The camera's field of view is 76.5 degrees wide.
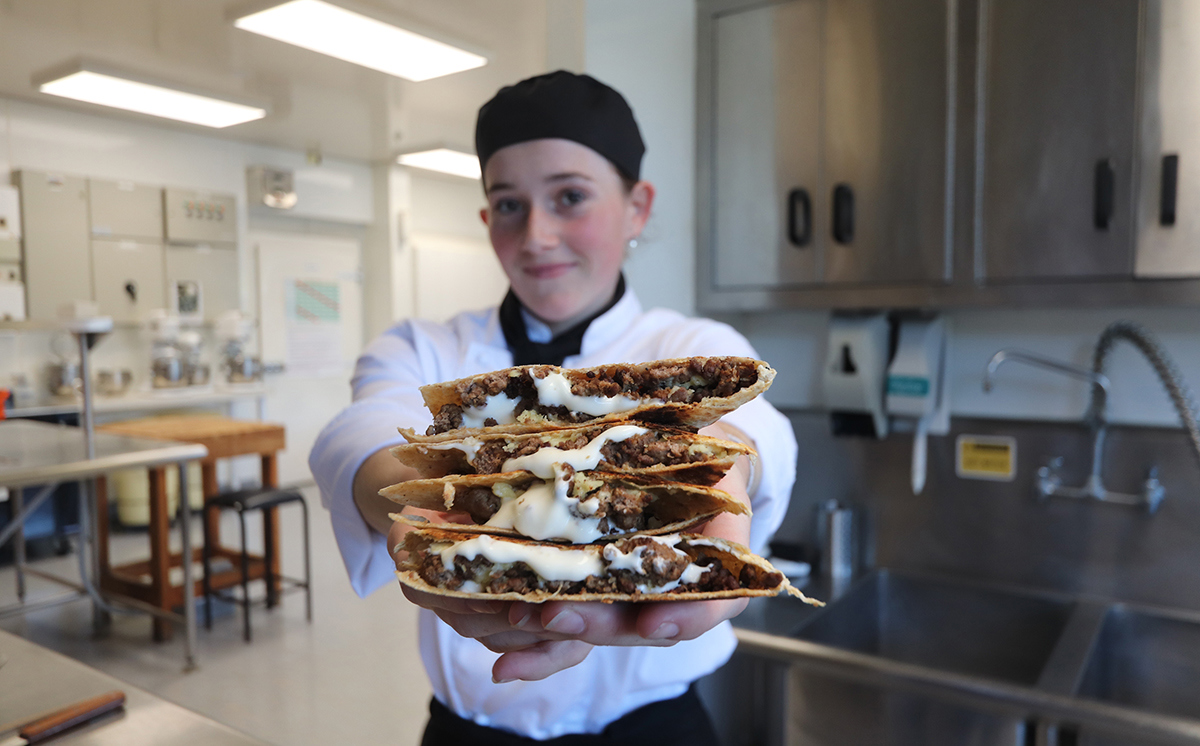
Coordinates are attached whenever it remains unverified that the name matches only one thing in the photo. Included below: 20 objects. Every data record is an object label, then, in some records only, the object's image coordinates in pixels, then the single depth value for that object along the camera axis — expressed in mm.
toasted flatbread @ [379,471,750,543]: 657
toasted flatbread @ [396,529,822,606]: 624
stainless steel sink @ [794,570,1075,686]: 2086
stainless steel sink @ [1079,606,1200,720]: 1882
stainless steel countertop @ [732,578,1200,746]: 1452
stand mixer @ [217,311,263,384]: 5992
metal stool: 3613
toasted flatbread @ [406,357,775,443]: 681
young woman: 1078
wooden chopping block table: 3799
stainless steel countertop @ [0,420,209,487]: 2609
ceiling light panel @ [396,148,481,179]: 6792
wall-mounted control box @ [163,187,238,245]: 6211
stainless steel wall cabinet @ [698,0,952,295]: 2031
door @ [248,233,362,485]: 7203
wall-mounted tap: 1818
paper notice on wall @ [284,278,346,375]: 7367
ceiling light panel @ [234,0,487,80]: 3488
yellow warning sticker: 2186
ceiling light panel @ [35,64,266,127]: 4641
